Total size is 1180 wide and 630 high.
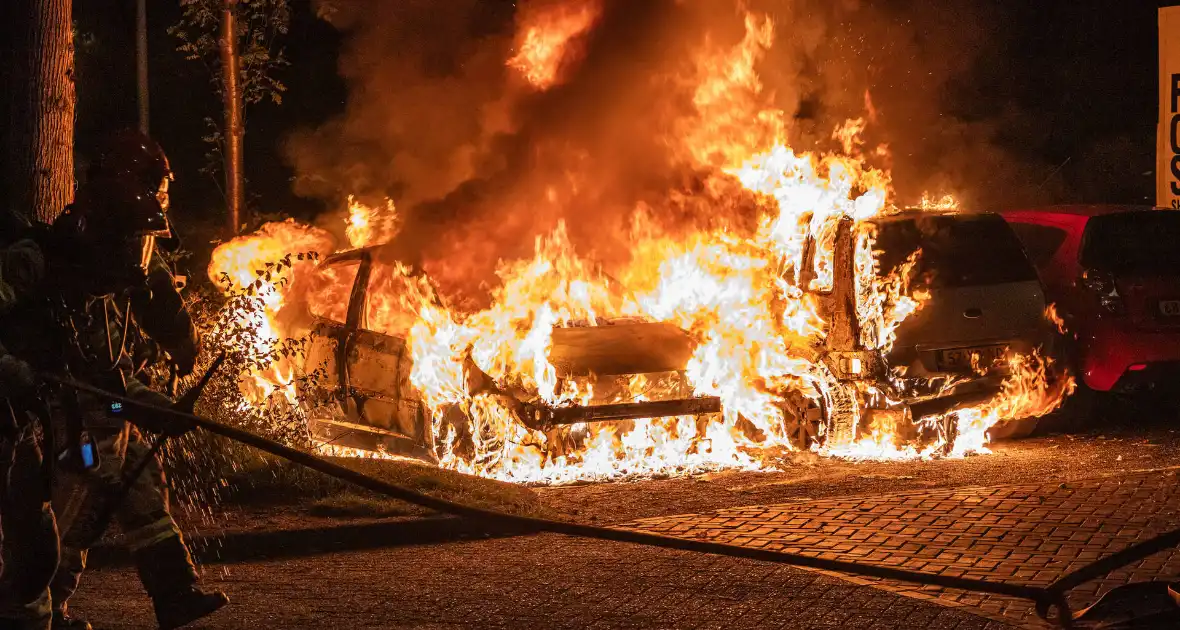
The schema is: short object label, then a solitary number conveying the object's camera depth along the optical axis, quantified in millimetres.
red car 10250
